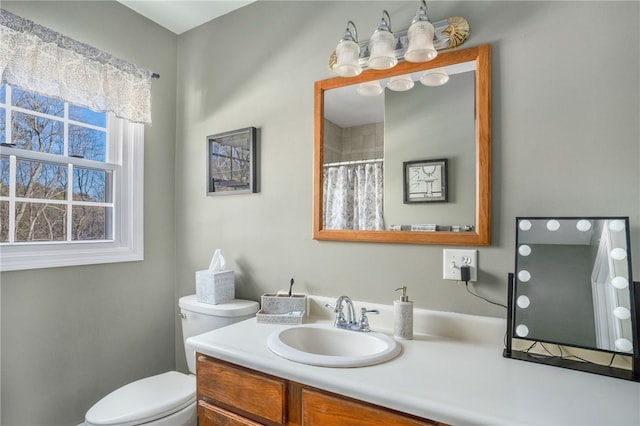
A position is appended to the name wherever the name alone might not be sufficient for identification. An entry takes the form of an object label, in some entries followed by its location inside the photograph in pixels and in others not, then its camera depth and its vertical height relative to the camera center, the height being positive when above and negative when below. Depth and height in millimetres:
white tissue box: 1747 -339
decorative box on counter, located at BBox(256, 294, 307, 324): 1539 -379
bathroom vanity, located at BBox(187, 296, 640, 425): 800 -437
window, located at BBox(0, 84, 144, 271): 1528 +188
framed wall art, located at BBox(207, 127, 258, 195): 1836 +326
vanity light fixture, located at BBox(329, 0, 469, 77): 1262 +682
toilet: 1337 -743
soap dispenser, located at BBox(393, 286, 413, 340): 1271 -365
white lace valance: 1417 +701
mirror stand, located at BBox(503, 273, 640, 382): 949 -428
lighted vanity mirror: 994 -196
